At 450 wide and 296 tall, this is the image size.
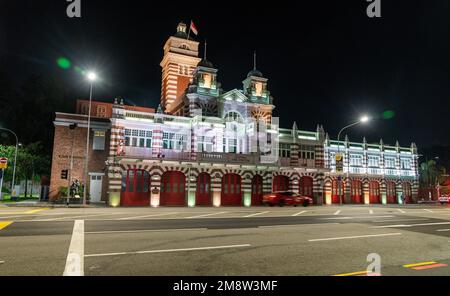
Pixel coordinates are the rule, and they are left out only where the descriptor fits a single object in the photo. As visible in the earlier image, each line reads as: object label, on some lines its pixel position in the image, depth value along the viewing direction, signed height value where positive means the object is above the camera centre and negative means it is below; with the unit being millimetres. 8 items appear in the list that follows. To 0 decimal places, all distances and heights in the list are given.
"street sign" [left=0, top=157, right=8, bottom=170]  29659 +1654
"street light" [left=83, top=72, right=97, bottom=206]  24922 +8720
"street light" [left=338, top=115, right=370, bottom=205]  30344 +6719
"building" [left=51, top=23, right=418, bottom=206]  31891 +3498
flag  43419 +22195
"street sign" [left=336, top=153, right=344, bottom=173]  32094 +2413
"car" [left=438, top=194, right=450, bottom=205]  45425 -1908
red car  31281 -1550
